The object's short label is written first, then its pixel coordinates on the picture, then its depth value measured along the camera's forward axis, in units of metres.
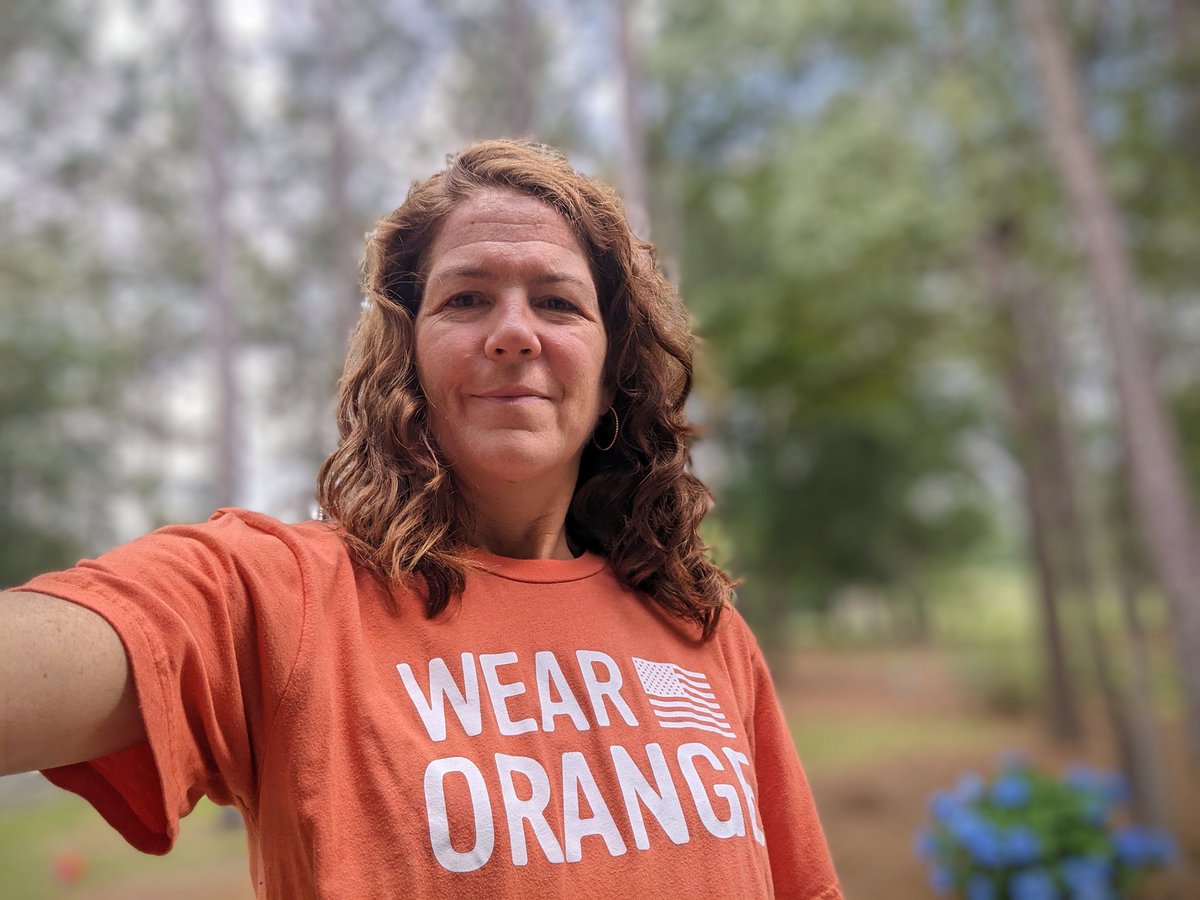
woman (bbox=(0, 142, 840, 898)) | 0.97
